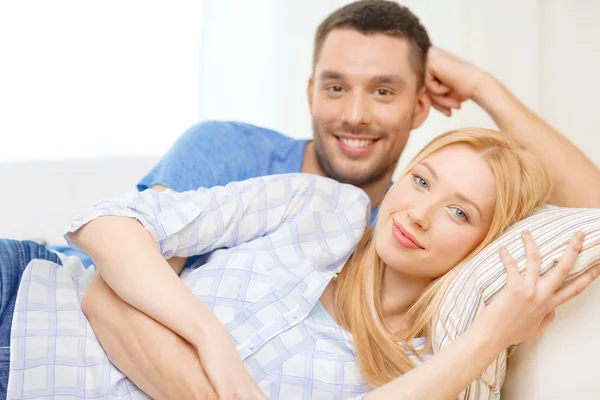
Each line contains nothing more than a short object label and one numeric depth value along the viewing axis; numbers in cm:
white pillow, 131
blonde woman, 129
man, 185
